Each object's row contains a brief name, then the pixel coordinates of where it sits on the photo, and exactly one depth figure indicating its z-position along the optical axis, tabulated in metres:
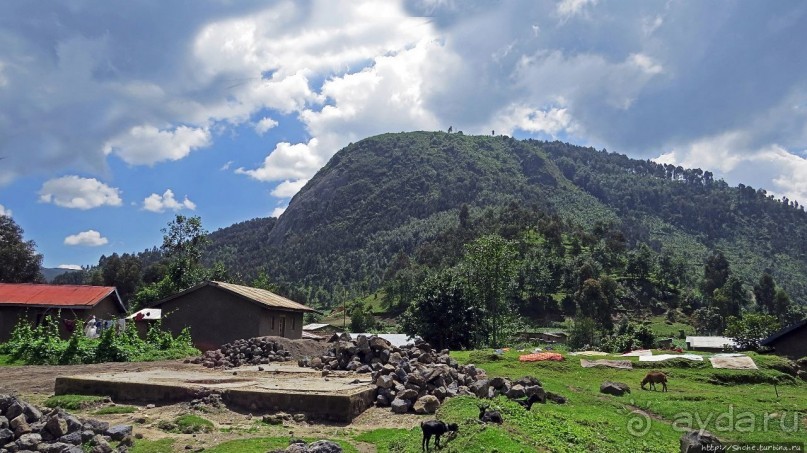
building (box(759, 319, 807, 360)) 37.44
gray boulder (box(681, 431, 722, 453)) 10.62
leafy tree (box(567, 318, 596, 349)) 71.62
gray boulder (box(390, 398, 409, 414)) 15.35
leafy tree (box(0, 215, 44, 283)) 62.66
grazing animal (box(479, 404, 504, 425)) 11.81
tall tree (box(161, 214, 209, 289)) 62.78
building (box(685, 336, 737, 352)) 61.34
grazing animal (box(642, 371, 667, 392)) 23.50
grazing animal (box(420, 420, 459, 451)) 10.34
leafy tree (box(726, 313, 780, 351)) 53.41
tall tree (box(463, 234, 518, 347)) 56.91
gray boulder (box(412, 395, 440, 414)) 15.15
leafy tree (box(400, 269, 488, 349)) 46.19
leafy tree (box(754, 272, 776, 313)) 100.44
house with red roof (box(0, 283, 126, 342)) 36.78
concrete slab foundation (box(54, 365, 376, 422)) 14.59
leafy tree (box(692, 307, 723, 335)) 88.38
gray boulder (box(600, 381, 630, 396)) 21.44
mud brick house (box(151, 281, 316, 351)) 33.94
